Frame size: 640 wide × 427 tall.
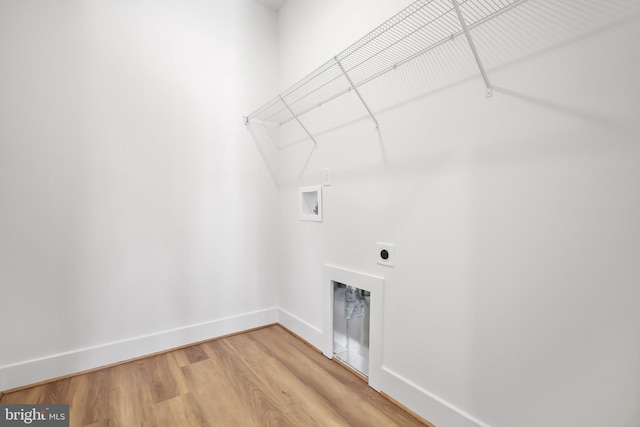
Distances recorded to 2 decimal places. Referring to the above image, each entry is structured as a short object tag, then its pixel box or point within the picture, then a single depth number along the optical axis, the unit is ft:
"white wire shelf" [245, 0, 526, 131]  3.68
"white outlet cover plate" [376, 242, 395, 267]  5.01
